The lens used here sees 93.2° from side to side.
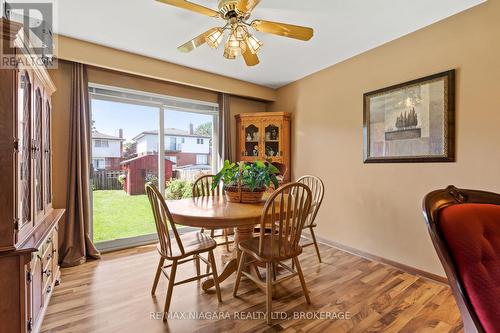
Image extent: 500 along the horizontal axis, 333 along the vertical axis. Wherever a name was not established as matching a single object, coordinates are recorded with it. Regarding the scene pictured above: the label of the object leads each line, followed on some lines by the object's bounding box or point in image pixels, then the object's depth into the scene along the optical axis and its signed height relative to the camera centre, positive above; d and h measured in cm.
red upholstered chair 80 -33
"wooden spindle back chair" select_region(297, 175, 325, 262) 259 -39
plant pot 217 -29
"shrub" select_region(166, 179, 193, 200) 350 -38
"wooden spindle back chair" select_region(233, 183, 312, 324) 166 -57
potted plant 211 -15
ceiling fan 163 +100
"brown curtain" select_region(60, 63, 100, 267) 261 -19
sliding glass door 299 +11
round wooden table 165 -37
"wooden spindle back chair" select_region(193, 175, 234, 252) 279 -30
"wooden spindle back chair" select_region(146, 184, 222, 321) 170 -66
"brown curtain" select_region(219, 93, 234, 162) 376 +57
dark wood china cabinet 127 -21
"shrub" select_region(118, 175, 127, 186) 312 -20
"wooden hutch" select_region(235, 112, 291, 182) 380 +43
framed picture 215 +42
